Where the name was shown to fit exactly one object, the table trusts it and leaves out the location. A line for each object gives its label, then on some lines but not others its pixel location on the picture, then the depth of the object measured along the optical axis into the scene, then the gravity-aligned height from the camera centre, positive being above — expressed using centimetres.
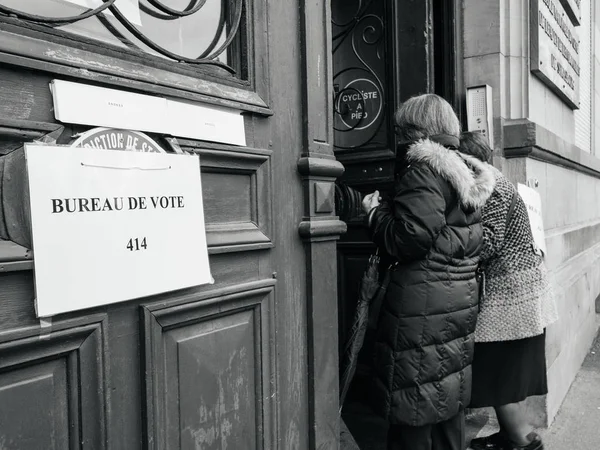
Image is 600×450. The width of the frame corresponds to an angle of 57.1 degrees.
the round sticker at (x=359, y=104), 360 +71
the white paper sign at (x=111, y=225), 129 -2
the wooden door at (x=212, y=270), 128 -18
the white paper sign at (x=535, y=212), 337 -3
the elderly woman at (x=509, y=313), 284 -56
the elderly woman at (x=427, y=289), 239 -35
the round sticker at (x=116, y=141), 139 +20
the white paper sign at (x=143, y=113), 135 +29
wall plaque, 396 +128
